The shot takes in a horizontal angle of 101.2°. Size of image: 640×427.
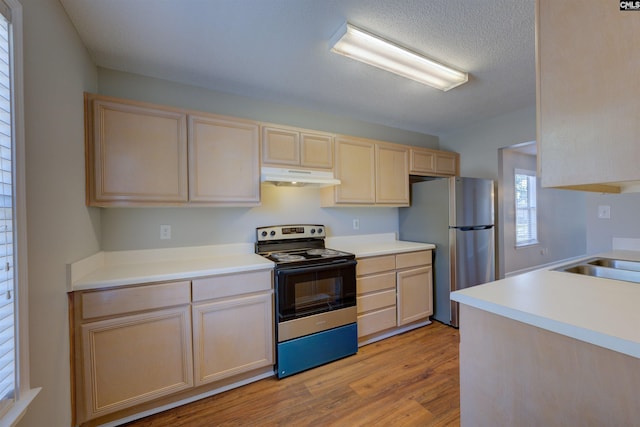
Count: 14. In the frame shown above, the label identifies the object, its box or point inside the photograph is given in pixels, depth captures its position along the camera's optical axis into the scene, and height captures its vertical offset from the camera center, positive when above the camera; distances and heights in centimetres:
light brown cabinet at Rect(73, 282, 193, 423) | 149 -80
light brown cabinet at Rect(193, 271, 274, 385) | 178 -80
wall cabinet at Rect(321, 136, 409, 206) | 272 +40
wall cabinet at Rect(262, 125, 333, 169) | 232 +60
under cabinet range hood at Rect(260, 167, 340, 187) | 221 +30
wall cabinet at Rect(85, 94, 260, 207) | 175 +43
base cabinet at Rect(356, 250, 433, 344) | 250 -84
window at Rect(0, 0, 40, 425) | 94 -5
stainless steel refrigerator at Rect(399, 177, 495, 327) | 282 -27
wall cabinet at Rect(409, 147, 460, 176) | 321 +61
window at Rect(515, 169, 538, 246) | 421 -1
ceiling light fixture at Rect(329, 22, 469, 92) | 167 +110
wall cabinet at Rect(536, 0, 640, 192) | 79 +37
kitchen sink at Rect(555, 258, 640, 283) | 138 -36
